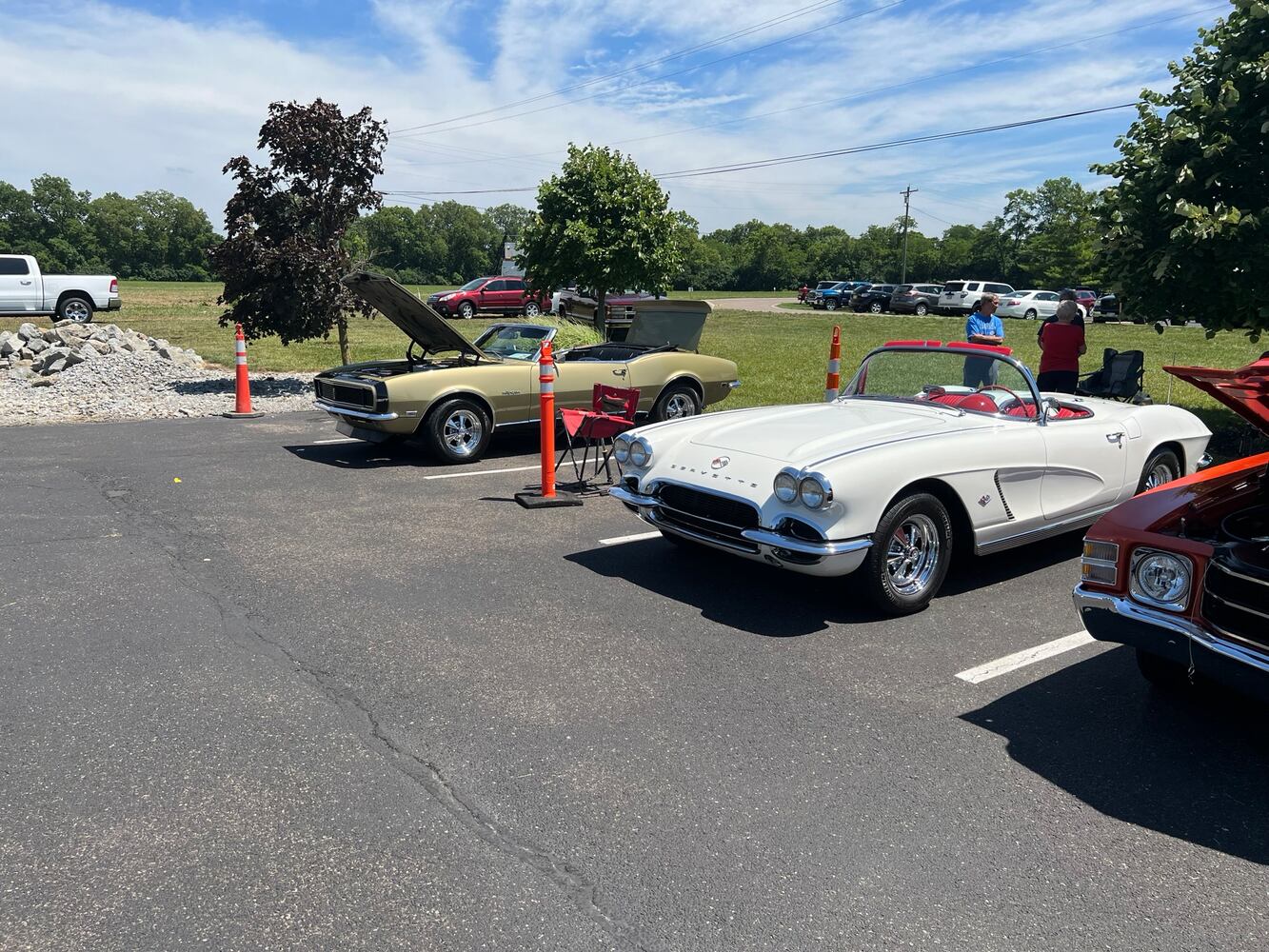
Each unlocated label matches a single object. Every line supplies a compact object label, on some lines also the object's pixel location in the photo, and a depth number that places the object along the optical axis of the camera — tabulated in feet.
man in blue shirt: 31.65
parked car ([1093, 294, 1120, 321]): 118.73
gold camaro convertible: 29.86
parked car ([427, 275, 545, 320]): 107.04
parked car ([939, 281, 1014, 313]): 131.64
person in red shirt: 33.58
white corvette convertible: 16.29
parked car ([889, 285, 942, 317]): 137.18
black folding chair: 32.81
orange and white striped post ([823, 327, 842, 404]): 32.60
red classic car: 11.23
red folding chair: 25.08
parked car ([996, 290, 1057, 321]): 132.98
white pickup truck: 83.56
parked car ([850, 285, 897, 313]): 146.20
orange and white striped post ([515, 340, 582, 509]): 25.02
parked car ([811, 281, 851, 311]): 160.15
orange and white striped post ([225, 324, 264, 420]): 41.24
